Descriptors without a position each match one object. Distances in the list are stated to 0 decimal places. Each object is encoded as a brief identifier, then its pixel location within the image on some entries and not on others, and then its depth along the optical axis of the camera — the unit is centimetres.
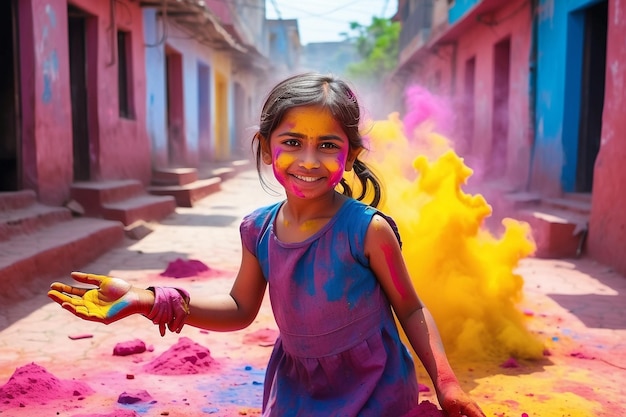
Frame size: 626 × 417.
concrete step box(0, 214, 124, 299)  482
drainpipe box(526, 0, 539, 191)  984
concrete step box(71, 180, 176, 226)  791
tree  3538
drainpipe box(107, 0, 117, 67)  940
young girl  181
